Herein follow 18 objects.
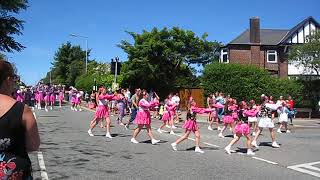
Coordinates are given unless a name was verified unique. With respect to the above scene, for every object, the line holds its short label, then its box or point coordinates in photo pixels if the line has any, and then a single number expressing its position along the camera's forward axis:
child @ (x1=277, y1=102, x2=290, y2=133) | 20.97
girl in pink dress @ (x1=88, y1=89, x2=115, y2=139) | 15.94
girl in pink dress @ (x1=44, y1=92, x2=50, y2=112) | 33.80
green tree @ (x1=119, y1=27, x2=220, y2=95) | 38.78
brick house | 49.47
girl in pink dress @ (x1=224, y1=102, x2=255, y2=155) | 12.76
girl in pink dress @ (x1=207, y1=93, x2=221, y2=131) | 21.56
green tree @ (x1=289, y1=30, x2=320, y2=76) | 35.62
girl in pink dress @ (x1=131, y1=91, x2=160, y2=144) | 14.27
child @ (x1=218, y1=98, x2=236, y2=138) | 15.41
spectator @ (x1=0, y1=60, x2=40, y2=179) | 3.78
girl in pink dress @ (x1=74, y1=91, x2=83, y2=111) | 34.84
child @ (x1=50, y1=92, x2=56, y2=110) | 34.94
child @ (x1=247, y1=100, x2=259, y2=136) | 13.93
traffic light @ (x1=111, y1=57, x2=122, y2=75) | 32.09
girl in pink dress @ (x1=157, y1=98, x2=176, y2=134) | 20.41
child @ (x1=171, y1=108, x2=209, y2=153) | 12.94
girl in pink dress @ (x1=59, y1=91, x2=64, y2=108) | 39.32
